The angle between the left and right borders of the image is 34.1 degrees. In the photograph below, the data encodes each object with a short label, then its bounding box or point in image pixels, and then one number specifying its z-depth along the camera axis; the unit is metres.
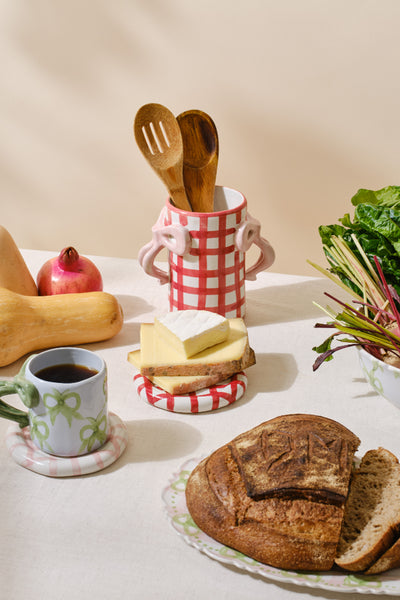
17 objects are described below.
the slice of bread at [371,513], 0.72
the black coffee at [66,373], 0.93
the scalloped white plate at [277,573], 0.70
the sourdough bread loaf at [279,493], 0.73
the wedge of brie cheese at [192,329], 1.09
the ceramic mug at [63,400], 0.88
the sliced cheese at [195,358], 1.08
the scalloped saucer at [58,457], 0.90
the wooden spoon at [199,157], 1.29
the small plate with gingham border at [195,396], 1.05
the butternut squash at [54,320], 1.15
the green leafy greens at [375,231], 1.14
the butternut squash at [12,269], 1.28
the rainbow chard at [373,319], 1.03
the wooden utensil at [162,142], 1.25
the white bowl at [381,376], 0.99
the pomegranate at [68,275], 1.31
